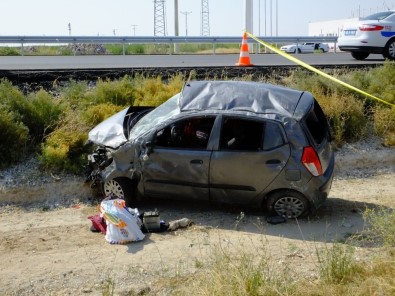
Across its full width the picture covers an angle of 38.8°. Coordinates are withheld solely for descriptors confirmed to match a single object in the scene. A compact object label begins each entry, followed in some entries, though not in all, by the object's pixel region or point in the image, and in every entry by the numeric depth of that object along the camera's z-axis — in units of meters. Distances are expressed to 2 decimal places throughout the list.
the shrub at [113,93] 11.38
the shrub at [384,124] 11.66
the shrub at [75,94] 11.11
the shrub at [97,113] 10.38
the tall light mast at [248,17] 22.38
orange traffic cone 16.30
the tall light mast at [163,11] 43.28
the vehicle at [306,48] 32.67
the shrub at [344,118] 11.27
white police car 17.92
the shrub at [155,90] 11.18
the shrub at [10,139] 9.47
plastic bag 6.96
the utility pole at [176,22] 30.52
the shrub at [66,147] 9.35
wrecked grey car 7.49
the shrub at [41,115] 10.23
